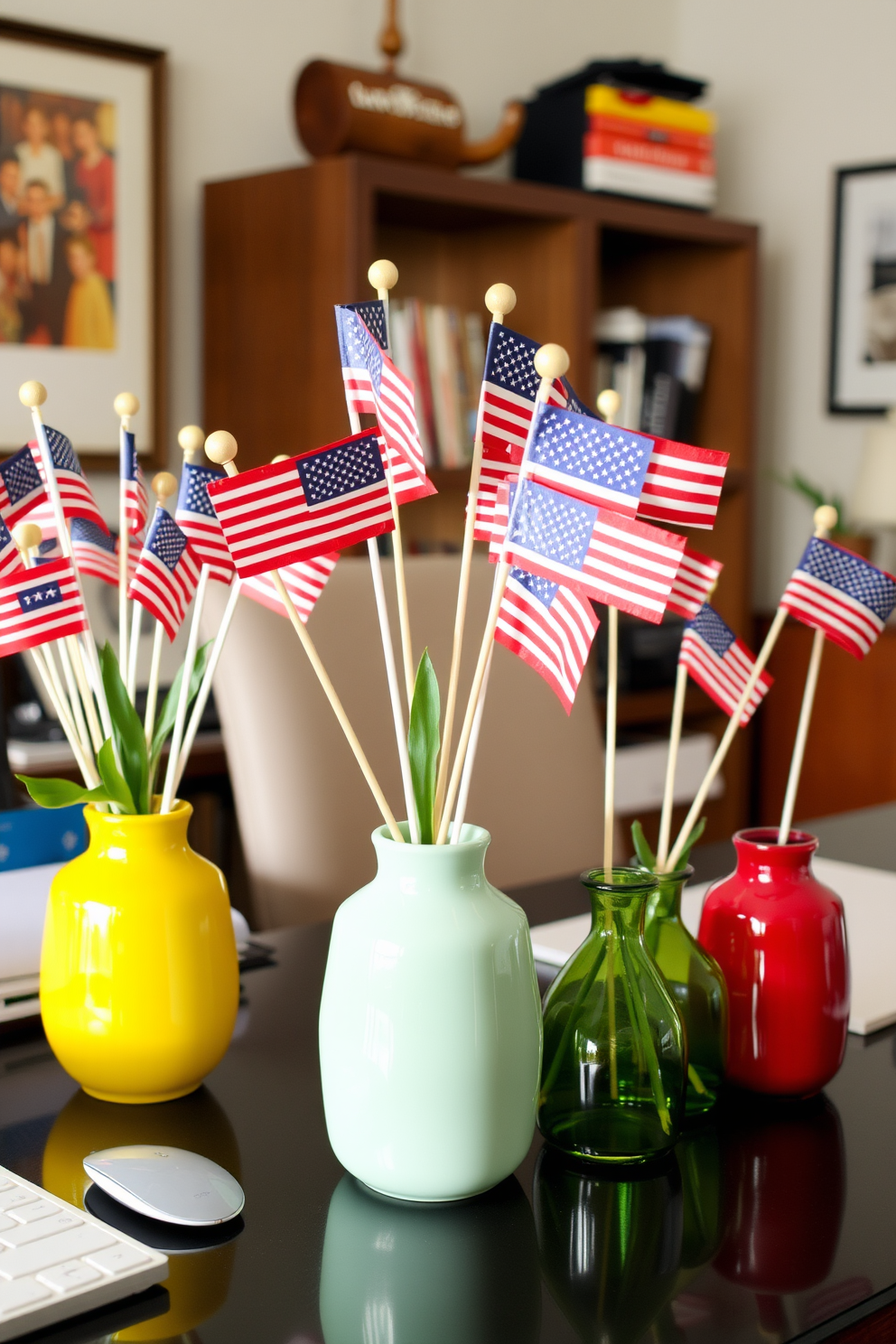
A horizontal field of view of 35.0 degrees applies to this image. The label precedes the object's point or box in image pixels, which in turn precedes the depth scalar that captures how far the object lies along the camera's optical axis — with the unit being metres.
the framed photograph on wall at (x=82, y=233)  2.41
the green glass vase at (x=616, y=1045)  0.69
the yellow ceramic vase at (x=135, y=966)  0.76
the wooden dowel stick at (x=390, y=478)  0.63
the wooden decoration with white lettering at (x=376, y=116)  2.52
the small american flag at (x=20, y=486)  0.81
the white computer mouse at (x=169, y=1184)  0.63
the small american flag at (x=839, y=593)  0.84
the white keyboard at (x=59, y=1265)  0.55
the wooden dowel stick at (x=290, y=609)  0.63
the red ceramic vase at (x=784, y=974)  0.77
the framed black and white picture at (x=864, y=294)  3.24
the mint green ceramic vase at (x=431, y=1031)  0.64
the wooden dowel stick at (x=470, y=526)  0.63
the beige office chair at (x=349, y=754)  1.41
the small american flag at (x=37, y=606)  0.72
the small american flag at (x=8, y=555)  0.75
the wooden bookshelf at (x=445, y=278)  2.48
